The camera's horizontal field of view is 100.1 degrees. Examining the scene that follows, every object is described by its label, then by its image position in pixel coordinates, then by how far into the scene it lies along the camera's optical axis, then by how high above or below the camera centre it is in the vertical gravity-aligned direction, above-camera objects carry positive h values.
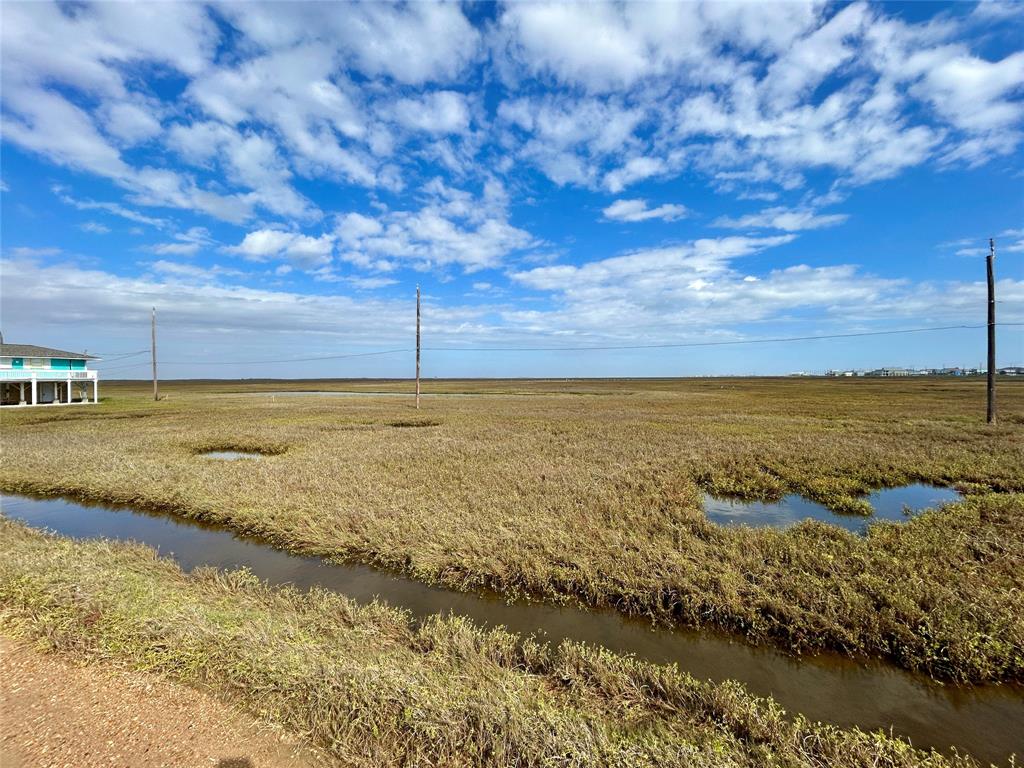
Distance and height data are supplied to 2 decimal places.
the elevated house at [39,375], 41.00 +0.55
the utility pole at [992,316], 25.55 +3.37
